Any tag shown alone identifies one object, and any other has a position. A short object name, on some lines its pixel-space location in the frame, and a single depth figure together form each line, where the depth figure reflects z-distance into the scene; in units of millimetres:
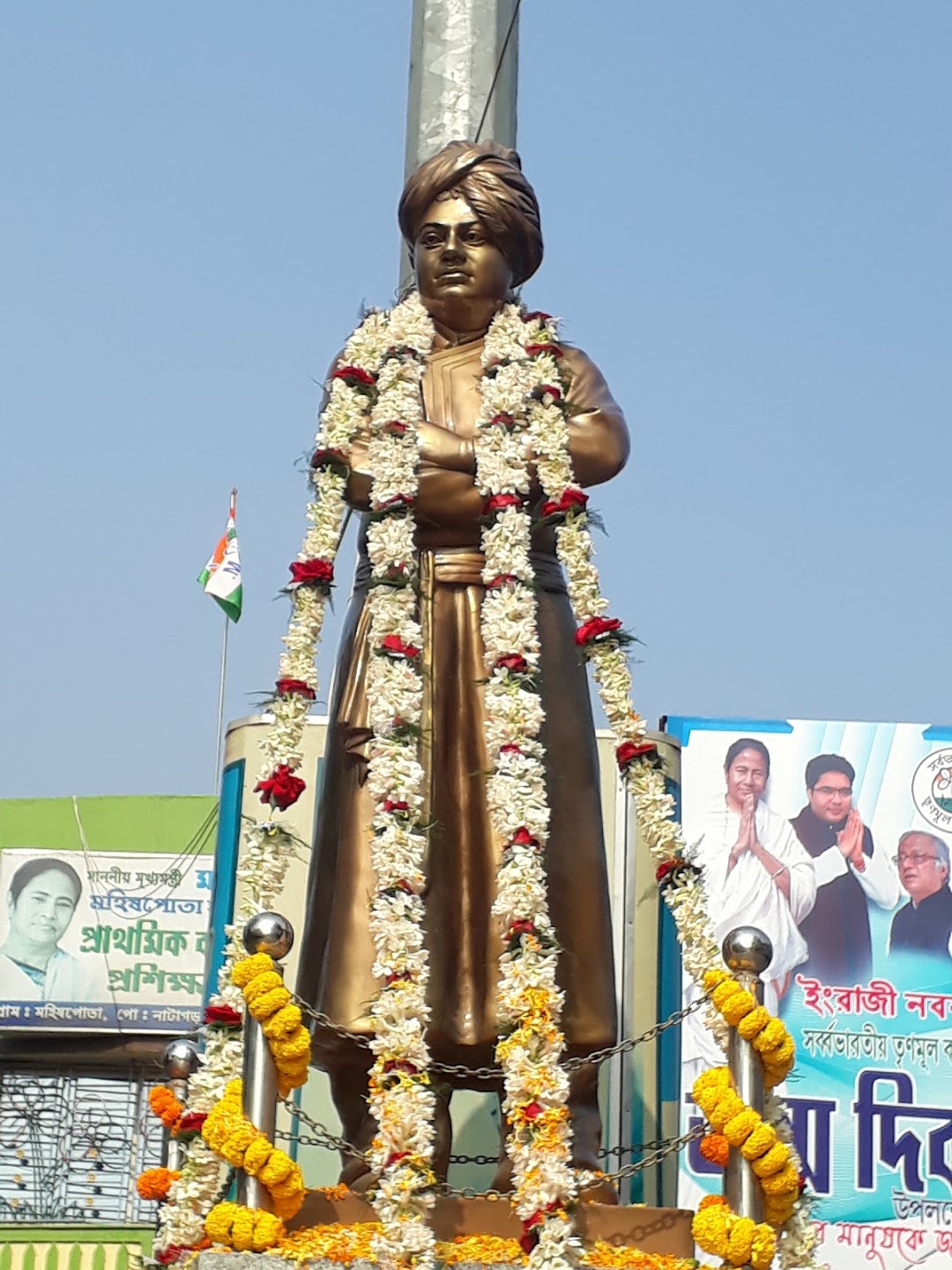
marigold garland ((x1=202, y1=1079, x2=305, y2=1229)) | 5305
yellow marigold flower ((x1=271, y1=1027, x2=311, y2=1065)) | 5508
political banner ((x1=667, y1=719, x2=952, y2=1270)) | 13961
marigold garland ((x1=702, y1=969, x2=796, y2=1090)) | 5523
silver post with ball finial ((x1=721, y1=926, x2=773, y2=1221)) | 5457
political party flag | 21672
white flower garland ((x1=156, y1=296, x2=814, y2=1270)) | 5480
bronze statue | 6027
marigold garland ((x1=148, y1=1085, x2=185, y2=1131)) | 5797
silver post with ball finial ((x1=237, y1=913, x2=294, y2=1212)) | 5508
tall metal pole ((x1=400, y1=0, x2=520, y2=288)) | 7633
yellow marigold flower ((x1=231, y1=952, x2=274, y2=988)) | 5559
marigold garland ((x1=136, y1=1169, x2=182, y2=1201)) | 5750
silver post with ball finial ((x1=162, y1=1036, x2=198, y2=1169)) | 6246
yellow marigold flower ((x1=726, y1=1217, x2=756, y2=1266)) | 5258
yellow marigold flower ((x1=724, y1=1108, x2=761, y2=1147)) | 5395
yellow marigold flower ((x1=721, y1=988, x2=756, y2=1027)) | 5523
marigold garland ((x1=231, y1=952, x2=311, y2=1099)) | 5480
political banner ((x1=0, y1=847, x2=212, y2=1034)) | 20031
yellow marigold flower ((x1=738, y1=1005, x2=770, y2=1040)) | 5516
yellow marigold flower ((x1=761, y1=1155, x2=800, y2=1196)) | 5434
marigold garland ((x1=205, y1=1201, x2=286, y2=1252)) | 5227
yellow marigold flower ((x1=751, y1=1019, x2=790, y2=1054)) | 5543
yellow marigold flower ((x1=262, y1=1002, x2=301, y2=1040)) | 5480
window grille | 19359
